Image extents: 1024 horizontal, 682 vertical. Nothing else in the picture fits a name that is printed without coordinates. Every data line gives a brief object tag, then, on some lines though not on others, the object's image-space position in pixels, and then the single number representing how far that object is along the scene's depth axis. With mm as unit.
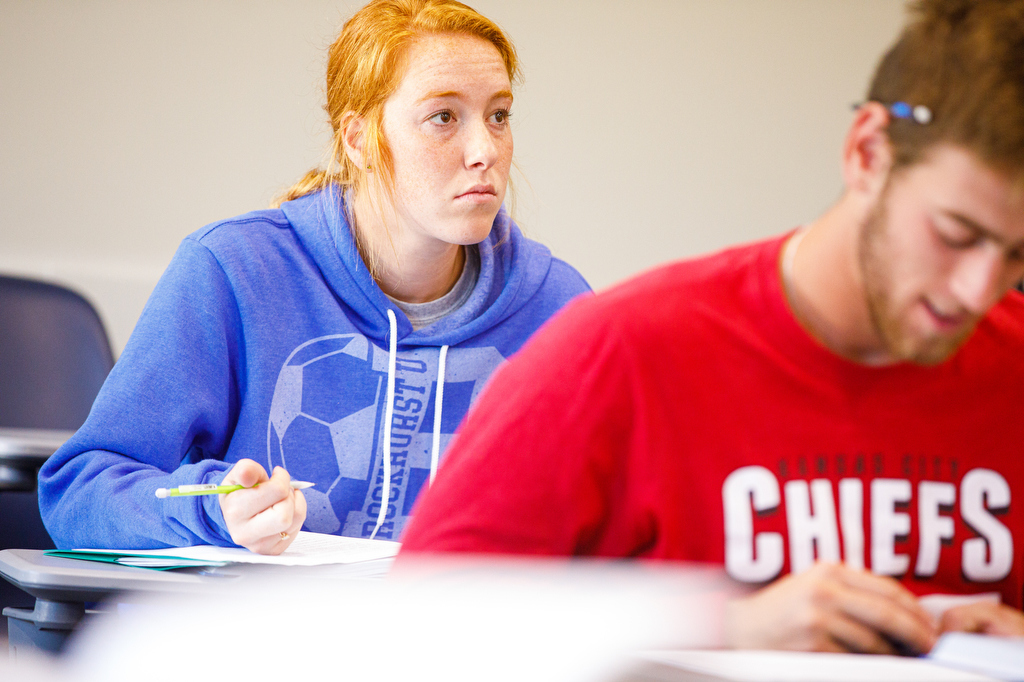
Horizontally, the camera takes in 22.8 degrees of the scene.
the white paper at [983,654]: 1658
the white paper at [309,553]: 2280
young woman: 2494
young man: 2086
